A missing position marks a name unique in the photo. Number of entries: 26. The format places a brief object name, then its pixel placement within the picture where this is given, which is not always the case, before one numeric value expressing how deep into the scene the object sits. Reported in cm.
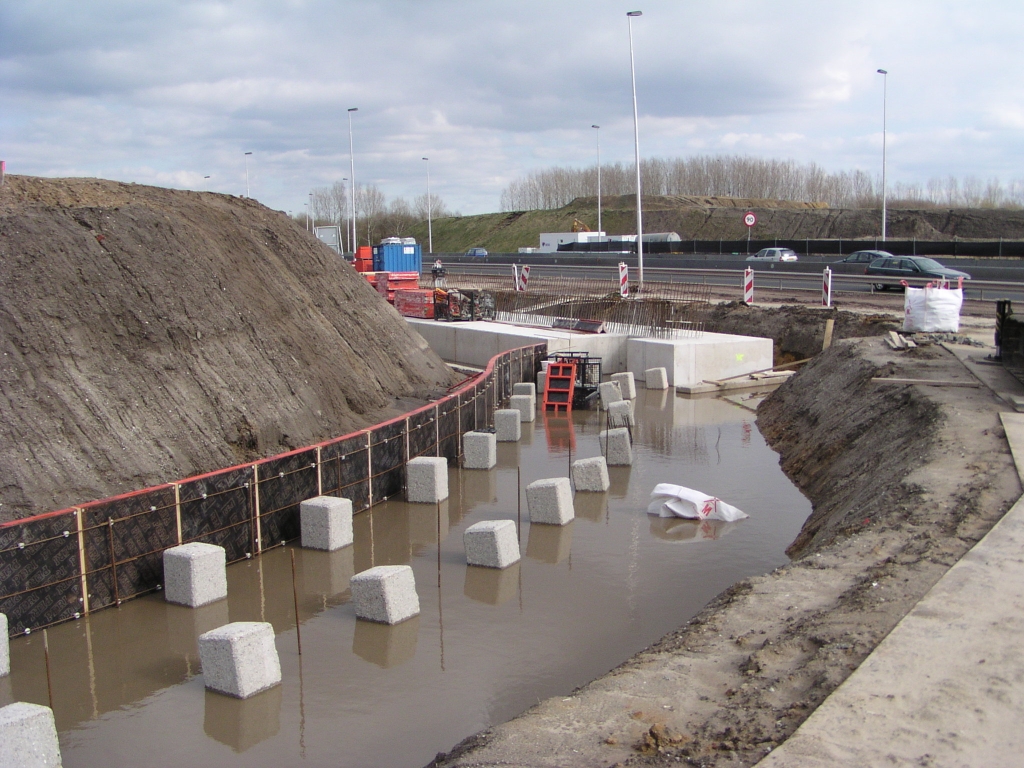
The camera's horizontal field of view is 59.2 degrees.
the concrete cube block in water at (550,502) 1314
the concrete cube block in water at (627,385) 2380
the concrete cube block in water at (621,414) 1973
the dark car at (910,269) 3492
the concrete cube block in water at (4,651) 874
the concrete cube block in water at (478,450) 1672
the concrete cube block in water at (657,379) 2512
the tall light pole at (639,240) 3649
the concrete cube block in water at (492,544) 1132
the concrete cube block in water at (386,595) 957
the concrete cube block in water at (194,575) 1033
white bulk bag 2211
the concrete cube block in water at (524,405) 2144
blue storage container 3838
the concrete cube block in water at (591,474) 1491
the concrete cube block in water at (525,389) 2218
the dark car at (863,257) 4117
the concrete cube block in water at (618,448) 1675
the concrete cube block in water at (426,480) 1439
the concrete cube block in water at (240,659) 803
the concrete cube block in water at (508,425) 1898
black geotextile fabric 955
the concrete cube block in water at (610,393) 2242
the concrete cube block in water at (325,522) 1222
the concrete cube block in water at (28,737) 654
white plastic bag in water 1320
